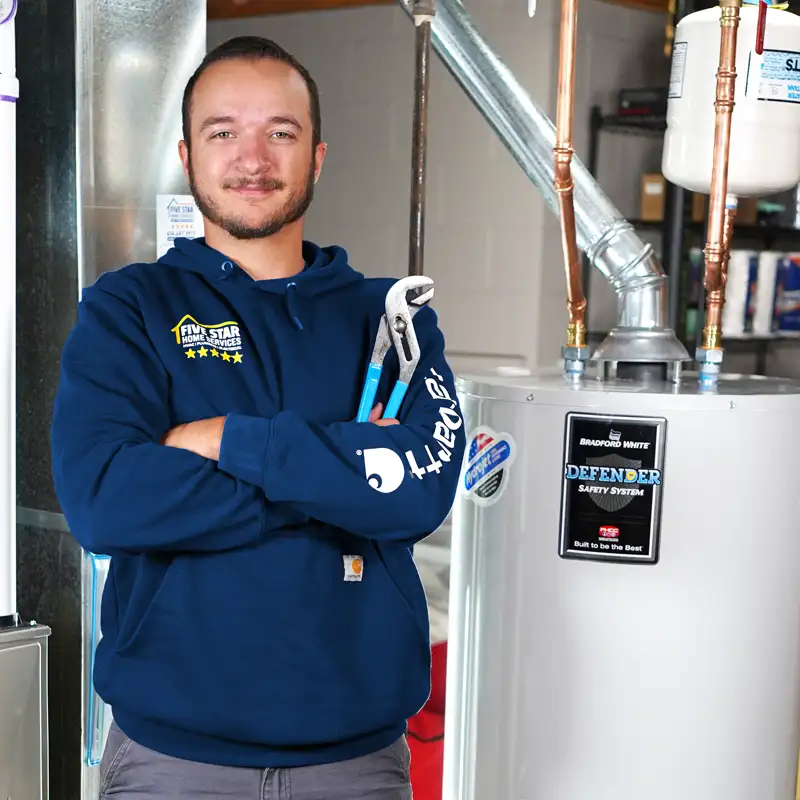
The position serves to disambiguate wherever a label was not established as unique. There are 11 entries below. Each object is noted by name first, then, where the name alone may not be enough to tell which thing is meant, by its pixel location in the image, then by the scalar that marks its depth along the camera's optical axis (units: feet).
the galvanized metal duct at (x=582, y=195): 8.94
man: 7.14
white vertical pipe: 8.28
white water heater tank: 8.23
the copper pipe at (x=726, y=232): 8.81
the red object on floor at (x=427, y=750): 11.40
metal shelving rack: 20.22
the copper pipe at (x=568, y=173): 8.31
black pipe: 9.34
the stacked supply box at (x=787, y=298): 20.52
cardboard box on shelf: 20.77
